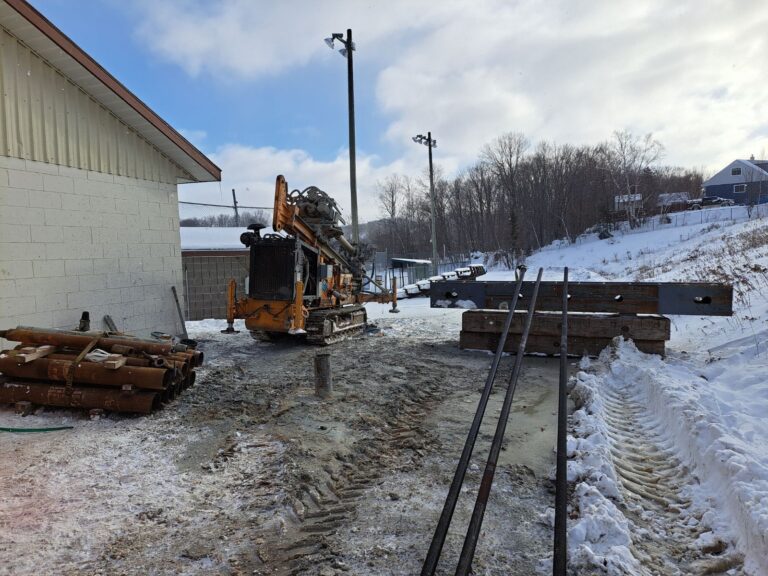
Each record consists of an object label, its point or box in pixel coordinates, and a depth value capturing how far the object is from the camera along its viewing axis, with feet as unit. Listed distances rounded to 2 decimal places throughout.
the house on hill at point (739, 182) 197.77
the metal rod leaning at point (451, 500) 7.29
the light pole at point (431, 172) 95.45
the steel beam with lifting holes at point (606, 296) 26.94
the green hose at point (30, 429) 16.98
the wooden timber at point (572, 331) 26.94
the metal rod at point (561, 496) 7.48
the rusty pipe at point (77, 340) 19.76
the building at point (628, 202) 154.81
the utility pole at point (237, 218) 86.94
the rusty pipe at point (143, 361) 18.86
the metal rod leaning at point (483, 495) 7.07
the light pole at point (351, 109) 57.77
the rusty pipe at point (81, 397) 18.25
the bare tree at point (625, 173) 157.99
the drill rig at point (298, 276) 32.50
